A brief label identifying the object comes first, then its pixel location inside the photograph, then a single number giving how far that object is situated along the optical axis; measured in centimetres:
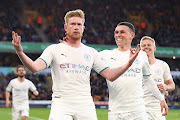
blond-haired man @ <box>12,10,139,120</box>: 459
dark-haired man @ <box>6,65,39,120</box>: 1220
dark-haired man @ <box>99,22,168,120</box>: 573
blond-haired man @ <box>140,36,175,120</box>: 730
